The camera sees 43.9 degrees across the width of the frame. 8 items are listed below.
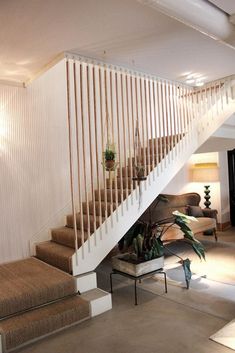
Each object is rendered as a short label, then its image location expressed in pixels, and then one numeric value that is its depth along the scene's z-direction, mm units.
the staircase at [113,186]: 2727
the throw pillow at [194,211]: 5738
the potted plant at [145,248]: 3264
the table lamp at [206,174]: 6250
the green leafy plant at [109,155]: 3436
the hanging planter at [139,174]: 3539
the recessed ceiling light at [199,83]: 4459
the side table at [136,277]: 3155
